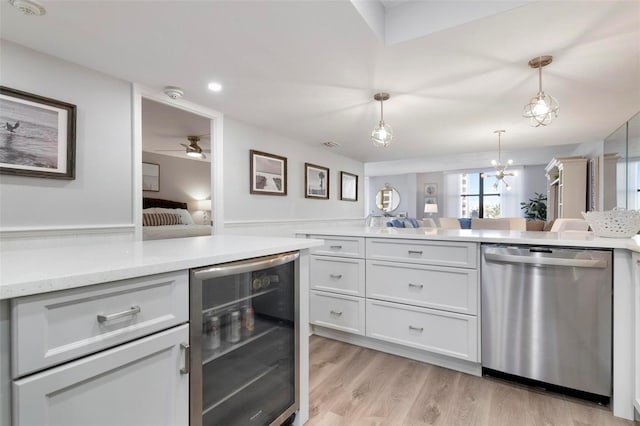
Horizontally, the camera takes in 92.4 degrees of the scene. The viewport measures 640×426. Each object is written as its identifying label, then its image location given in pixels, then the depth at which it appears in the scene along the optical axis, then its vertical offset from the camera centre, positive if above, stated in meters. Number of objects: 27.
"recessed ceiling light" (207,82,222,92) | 2.29 +0.95
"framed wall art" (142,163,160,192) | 5.88 +0.67
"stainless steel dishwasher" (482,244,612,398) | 1.67 -0.59
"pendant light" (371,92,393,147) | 2.50 +0.66
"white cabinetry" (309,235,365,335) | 2.42 -0.60
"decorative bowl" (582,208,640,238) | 1.71 -0.06
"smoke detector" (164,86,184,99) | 2.32 +0.92
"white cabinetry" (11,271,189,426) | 0.68 -0.37
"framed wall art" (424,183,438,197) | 9.50 +0.73
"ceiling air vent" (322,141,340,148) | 4.20 +0.95
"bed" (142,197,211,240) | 3.79 -0.14
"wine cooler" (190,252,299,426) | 1.05 -0.54
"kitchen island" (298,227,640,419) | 1.61 -0.56
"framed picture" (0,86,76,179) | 1.64 +0.43
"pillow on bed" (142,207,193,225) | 5.46 -0.01
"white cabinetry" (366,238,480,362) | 2.01 -0.58
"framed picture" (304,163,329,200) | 4.16 +0.44
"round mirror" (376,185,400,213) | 10.05 +0.43
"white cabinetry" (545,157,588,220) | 5.09 +0.45
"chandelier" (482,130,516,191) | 5.33 +0.71
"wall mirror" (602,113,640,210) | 3.22 +0.55
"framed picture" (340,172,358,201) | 5.09 +0.44
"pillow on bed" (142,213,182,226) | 5.10 -0.13
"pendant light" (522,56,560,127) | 1.95 +0.70
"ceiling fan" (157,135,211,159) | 4.66 +1.01
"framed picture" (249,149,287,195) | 3.28 +0.44
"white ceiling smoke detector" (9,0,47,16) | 1.37 +0.93
